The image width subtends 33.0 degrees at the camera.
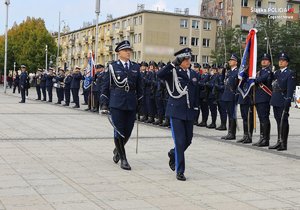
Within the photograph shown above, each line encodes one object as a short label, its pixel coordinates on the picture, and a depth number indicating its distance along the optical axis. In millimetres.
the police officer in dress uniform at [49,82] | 28031
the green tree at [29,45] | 74562
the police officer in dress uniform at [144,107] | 16797
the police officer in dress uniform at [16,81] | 40531
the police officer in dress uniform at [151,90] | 16539
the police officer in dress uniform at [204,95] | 16016
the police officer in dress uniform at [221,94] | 15414
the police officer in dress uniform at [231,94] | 13195
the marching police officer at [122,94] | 8617
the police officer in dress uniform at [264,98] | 11977
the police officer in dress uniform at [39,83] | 29938
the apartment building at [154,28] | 68312
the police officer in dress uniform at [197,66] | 15914
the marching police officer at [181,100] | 7812
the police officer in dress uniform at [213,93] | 15682
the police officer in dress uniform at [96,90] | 21634
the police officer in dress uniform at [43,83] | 28634
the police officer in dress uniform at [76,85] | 24328
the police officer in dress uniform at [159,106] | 16252
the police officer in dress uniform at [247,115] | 12575
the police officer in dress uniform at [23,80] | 25995
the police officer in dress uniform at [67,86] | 25203
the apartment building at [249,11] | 75000
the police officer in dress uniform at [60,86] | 26516
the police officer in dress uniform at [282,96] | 11141
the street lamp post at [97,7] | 26256
